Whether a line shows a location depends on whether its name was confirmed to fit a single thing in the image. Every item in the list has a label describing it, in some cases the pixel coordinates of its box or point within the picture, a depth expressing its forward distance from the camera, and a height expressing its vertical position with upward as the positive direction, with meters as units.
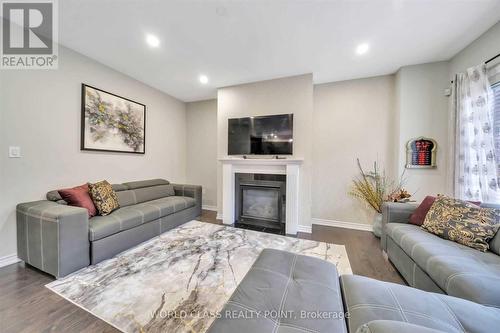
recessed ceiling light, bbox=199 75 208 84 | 3.16 +1.49
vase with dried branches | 2.87 -0.38
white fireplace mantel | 2.97 -0.20
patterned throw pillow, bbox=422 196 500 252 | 1.51 -0.49
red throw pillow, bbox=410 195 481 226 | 1.99 -0.50
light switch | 1.97 +0.10
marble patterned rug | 1.32 -1.09
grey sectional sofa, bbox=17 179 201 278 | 1.72 -0.76
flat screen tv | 3.10 +0.51
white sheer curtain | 1.96 +0.32
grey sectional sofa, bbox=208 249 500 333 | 0.76 -0.66
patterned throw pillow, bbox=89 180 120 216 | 2.32 -0.46
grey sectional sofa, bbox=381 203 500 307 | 1.09 -0.69
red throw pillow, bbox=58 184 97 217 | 2.15 -0.43
